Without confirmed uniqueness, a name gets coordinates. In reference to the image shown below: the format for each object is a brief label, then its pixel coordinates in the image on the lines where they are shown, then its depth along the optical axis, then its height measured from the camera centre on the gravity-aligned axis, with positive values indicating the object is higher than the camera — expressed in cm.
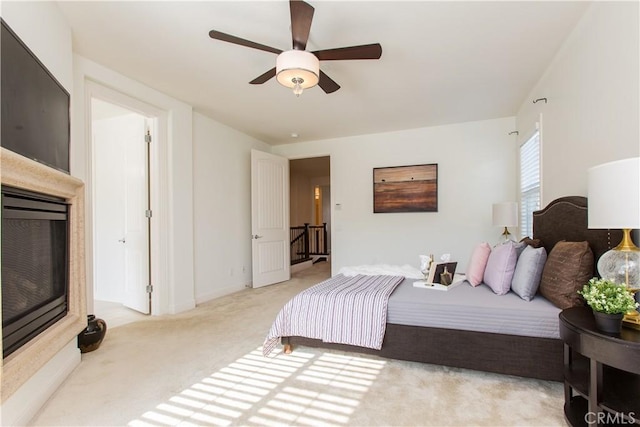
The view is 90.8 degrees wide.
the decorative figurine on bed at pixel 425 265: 302 -51
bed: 204 -85
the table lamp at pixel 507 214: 379 -4
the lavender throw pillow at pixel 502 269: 249 -47
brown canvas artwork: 498 +38
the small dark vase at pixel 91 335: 264 -103
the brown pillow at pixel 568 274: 200 -41
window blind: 352 +36
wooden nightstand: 133 -86
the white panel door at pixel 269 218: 520 -9
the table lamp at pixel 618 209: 134 +1
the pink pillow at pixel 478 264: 287 -49
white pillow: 229 -47
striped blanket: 241 -83
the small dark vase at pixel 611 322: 140 -50
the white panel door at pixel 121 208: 386 +8
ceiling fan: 208 +112
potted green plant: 140 -42
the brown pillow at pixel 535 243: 283 -29
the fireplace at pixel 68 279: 148 -48
